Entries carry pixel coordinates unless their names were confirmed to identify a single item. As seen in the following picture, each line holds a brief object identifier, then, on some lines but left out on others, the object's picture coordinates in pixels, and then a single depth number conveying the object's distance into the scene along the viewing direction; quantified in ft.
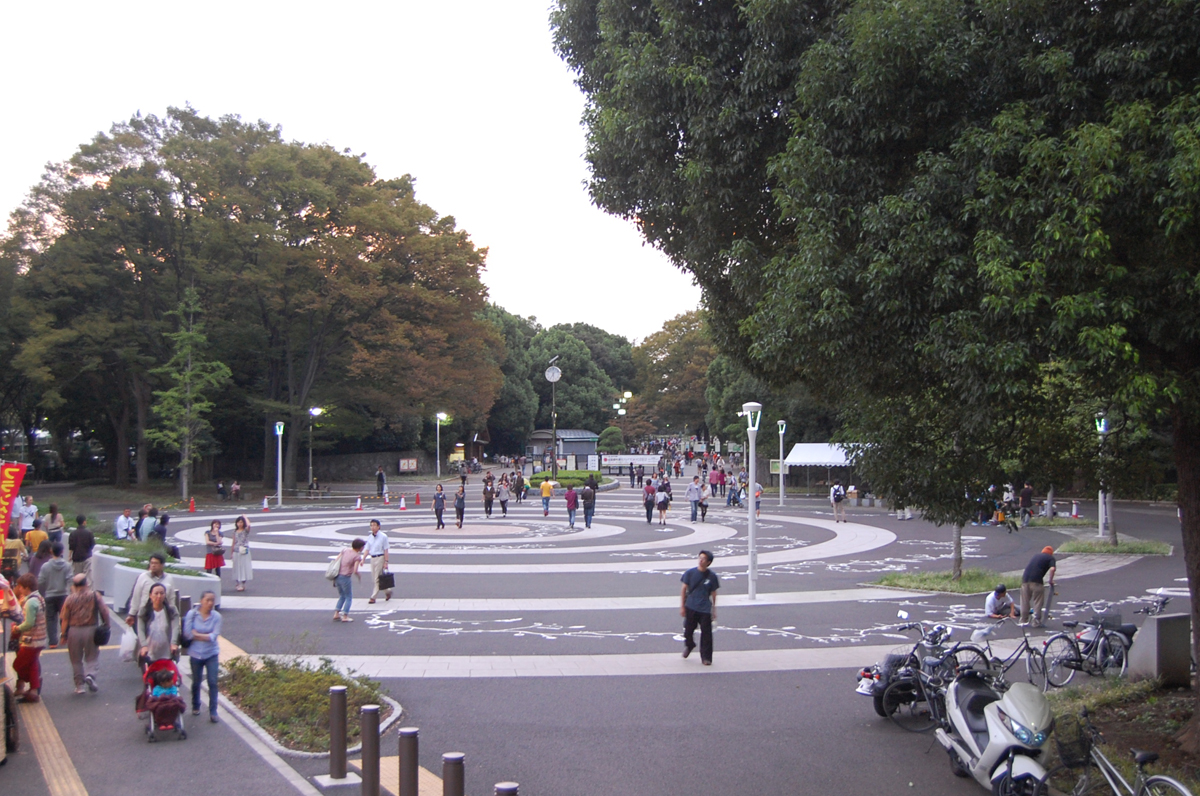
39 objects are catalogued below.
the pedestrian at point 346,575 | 46.78
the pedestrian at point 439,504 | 95.91
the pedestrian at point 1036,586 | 44.96
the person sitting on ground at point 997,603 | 41.14
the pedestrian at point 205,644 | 29.40
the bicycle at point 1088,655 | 35.12
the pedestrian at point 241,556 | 55.16
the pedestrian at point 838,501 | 107.65
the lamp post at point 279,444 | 123.76
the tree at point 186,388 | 133.80
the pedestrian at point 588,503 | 99.19
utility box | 31.83
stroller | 26.86
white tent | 145.89
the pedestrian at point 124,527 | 69.87
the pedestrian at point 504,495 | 114.62
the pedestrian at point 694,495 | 110.01
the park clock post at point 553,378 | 144.44
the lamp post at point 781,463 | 136.77
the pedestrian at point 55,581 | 38.09
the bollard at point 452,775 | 16.71
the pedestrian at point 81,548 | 46.14
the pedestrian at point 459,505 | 96.80
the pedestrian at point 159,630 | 28.91
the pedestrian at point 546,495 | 112.52
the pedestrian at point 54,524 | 57.06
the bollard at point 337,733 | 22.95
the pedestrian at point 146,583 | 31.27
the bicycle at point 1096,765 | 18.02
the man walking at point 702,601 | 37.40
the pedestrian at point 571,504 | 96.19
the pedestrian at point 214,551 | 55.52
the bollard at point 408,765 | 18.43
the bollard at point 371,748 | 20.18
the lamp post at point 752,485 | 53.36
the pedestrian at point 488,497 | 113.29
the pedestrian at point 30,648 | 29.78
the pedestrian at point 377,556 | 52.85
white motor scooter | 21.11
